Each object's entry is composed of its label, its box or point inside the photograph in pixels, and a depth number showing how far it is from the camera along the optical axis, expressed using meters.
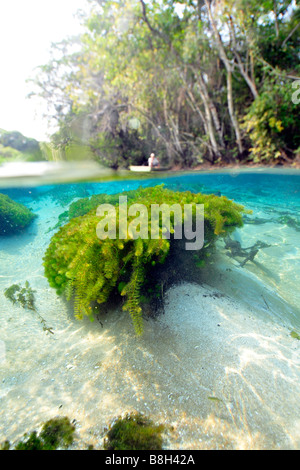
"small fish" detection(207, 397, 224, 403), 1.77
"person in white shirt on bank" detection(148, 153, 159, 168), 17.25
